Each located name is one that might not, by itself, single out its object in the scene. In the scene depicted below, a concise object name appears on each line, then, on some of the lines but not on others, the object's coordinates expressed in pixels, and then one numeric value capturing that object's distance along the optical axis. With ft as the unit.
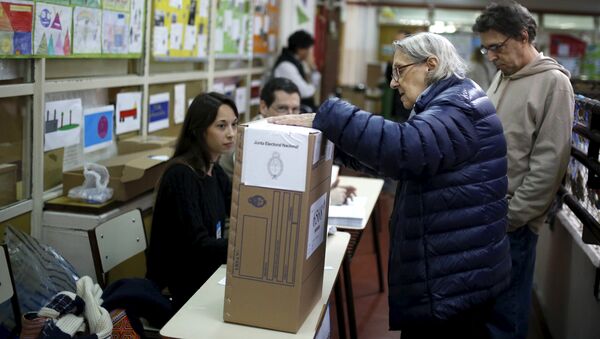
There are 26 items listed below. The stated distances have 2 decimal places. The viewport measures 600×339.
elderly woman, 5.81
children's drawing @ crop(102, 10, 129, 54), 11.33
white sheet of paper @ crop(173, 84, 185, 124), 15.24
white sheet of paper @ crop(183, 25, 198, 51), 15.22
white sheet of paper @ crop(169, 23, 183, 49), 14.25
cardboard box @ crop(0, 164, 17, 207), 9.04
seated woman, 8.07
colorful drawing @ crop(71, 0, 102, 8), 10.22
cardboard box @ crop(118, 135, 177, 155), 12.14
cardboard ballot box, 5.61
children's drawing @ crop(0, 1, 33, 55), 8.47
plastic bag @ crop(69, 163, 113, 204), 10.03
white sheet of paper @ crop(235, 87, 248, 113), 20.36
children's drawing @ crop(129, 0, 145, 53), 12.30
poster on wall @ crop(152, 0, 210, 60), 13.57
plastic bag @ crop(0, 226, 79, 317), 8.17
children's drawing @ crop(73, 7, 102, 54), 10.34
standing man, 8.37
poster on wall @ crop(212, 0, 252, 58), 17.56
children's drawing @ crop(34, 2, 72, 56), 9.26
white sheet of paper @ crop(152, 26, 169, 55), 13.41
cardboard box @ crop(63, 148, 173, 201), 10.28
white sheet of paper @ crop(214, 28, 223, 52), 17.39
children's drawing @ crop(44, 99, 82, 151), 9.93
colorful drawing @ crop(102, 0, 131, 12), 11.24
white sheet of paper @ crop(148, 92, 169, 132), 13.76
